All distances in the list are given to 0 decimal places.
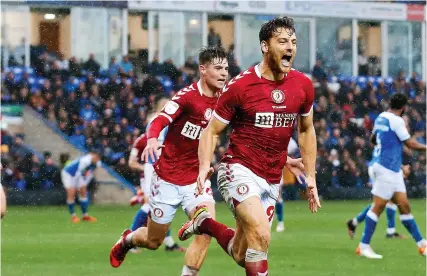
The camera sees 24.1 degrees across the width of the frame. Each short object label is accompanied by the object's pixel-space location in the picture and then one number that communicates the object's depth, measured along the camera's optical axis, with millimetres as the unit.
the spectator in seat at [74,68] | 34625
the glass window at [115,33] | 39688
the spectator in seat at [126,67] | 35719
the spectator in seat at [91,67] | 35281
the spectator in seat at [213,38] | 40688
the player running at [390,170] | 14984
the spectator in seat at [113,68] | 35828
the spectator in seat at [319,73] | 39625
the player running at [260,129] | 9109
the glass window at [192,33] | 41094
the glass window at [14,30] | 37438
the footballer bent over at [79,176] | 24422
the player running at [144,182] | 14984
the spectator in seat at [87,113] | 33406
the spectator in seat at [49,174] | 30656
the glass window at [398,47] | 45844
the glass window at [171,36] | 40500
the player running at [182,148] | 11023
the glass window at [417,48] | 46219
